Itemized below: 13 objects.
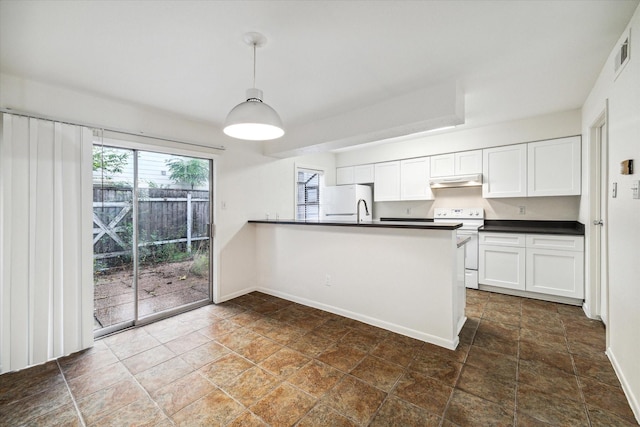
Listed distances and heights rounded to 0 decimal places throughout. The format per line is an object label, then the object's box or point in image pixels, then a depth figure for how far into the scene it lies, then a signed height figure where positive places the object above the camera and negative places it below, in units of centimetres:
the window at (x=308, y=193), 533 +40
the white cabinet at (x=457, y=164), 424 +82
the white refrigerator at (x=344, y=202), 531 +22
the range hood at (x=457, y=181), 420 +53
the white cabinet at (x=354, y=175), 549 +81
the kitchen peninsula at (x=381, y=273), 248 -65
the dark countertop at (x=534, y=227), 348 -18
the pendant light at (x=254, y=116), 181 +65
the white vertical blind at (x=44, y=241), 219 -26
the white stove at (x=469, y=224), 399 -16
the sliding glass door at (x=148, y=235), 284 -27
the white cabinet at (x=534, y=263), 332 -64
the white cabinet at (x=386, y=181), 509 +61
